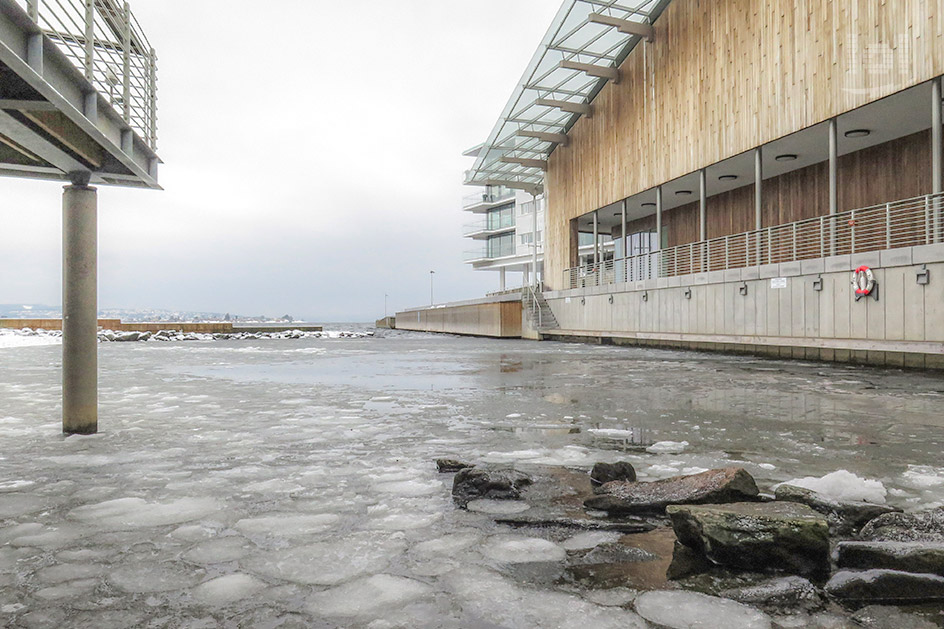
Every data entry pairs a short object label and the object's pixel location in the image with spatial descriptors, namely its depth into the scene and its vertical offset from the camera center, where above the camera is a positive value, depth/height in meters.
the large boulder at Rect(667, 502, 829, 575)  2.79 -1.03
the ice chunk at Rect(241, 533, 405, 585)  2.79 -1.16
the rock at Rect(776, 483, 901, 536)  3.33 -1.09
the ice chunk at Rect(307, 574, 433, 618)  2.43 -1.15
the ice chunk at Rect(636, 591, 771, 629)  2.30 -1.15
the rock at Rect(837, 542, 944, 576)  2.58 -1.04
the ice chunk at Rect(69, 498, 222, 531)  3.55 -1.16
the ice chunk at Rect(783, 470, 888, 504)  3.74 -1.08
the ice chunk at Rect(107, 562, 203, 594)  2.66 -1.16
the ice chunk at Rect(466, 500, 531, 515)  3.74 -1.17
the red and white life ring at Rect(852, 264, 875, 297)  15.07 +0.86
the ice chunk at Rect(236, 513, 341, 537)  3.40 -1.17
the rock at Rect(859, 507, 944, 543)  2.97 -1.06
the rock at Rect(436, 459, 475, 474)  4.69 -1.13
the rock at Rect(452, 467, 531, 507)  4.00 -1.11
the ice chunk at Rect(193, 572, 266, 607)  2.54 -1.15
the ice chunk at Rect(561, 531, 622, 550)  3.14 -1.16
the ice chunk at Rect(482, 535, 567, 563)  2.99 -1.16
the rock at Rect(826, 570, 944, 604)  2.46 -1.10
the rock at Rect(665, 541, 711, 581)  2.77 -1.15
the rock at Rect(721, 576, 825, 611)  2.46 -1.15
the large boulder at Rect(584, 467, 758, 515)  3.61 -1.07
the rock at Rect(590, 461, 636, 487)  4.27 -1.08
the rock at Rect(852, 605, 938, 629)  2.25 -1.14
